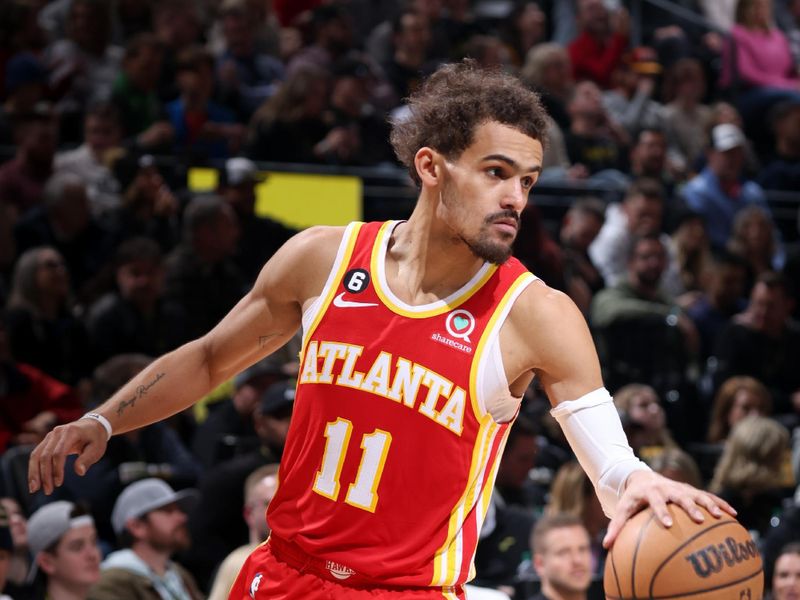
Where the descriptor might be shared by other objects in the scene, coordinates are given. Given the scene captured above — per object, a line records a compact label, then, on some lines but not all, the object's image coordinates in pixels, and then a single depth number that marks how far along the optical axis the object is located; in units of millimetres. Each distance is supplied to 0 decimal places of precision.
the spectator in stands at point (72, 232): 16562
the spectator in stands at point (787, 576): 13352
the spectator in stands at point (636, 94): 24297
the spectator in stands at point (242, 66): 20672
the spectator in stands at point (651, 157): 22094
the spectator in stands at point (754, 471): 16031
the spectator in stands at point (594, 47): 25016
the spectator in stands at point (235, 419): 14742
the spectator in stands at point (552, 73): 22703
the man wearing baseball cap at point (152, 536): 12508
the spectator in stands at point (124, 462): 13664
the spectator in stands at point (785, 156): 24203
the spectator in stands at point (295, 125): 19656
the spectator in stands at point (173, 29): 20141
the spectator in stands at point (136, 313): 15687
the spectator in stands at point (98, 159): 17750
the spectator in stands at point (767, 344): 19094
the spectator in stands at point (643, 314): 18437
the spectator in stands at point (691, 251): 20719
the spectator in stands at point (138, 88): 19250
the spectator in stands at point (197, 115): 19375
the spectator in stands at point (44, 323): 15414
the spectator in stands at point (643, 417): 16219
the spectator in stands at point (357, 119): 20328
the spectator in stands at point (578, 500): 14570
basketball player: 6883
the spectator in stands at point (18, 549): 11565
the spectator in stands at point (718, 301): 19937
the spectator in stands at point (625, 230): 20109
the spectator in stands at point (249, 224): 17812
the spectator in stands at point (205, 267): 16500
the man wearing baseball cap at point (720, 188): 22344
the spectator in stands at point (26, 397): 14477
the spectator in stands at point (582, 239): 19453
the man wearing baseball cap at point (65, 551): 11883
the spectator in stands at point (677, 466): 14508
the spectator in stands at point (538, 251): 18281
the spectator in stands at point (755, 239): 21234
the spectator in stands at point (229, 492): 13445
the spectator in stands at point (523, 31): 24734
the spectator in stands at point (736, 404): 17672
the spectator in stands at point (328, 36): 21781
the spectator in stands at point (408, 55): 22344
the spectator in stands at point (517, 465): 15250
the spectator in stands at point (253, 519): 11953
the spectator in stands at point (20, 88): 18359
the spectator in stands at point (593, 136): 22359
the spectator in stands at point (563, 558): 12633
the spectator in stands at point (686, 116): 24266
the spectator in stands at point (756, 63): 25344
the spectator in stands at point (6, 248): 16203
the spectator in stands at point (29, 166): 17297
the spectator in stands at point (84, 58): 19484
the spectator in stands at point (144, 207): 17203
